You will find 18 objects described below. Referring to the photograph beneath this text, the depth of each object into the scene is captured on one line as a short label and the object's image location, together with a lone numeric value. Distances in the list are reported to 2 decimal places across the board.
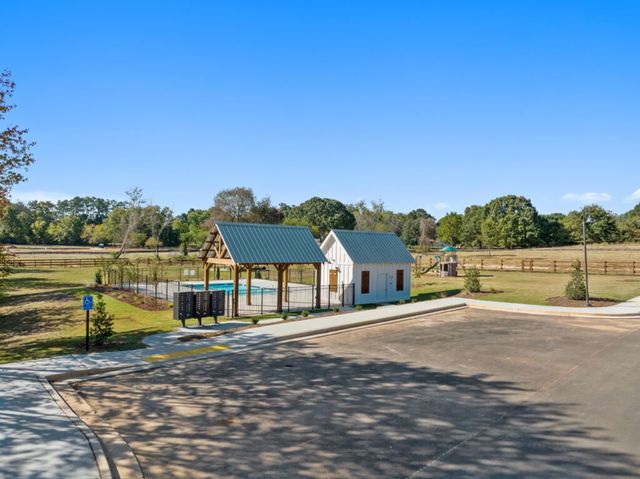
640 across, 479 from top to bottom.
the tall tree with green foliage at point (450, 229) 117.88
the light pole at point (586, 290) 24.52
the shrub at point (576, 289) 26.22
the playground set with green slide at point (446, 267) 44.91
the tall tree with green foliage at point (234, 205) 87.38
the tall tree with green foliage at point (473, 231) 115.44
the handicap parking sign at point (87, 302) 14.00
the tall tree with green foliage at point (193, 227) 86.79
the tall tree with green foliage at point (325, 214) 117.31
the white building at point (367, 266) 27.53
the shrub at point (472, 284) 30.80
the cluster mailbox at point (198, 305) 18.52
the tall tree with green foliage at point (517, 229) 97.81
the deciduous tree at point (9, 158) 15.92
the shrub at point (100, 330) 14.92
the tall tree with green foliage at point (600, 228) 102.00
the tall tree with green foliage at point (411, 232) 128.20
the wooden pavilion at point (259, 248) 22.61
